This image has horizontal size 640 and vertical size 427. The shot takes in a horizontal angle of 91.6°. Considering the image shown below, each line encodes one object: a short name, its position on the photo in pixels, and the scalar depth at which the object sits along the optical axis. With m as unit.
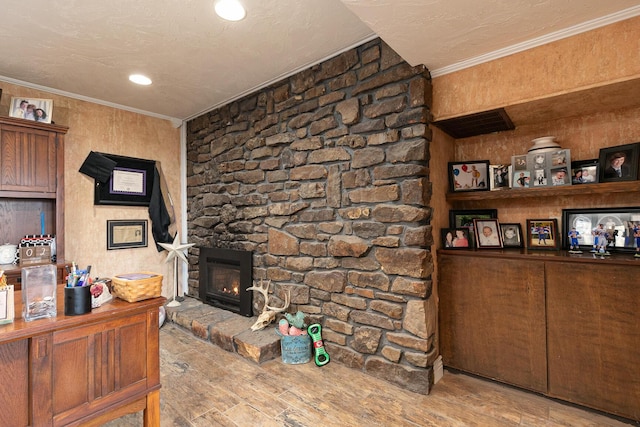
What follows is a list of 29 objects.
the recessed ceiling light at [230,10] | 1.87
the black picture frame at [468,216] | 2.45
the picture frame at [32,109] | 2.69
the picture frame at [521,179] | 2.18
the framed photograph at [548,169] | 2.05
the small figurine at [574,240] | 2.09
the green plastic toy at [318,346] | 2.46
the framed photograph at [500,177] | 2.32
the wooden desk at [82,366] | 1.23
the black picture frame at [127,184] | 3.45
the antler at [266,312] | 2.81
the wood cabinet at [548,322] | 1.74
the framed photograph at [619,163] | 1.85
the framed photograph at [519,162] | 2.22
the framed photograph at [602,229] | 1.92
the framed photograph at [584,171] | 2.02
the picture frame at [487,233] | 2.35
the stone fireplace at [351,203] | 2.12
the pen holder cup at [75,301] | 1.34
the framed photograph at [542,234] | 2.19
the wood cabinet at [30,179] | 2.61
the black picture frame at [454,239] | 2.36
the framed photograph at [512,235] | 2.35
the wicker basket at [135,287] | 1.52
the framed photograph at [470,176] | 2.43
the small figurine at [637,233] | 1.86
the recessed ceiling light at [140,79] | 2.84
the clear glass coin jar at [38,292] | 1.29
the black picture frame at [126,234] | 3.49
